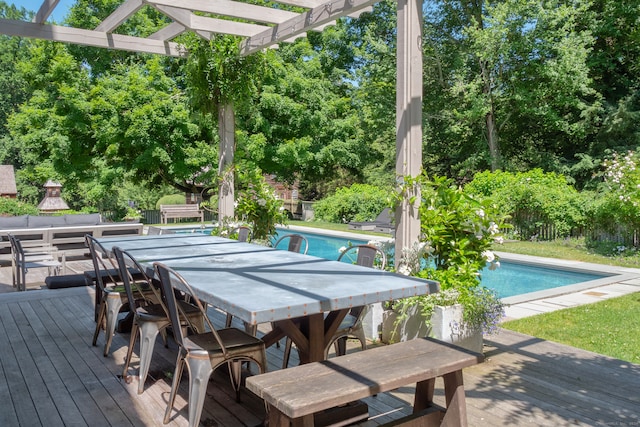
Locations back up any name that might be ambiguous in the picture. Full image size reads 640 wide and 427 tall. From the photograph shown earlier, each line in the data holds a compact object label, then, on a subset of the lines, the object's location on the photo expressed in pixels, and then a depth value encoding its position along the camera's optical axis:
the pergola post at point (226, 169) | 6.45
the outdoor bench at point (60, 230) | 7.56
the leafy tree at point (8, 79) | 28.77
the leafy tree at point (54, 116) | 17.70
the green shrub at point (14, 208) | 16.56
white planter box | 3.61
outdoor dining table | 2.27
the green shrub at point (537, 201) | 11.33
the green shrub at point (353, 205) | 16.06
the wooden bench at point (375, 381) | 1.90
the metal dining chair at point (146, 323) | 3.06
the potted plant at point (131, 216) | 10.90
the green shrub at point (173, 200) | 21.44
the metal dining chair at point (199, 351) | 2.46
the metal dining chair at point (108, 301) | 3.66
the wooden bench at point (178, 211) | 18.14
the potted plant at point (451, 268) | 3.66
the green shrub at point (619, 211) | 9.15
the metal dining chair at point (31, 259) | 5.64
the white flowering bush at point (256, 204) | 6.57
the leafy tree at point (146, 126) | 17.36
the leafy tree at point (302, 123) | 18.50
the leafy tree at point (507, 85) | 15.44
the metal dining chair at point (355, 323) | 2.97
